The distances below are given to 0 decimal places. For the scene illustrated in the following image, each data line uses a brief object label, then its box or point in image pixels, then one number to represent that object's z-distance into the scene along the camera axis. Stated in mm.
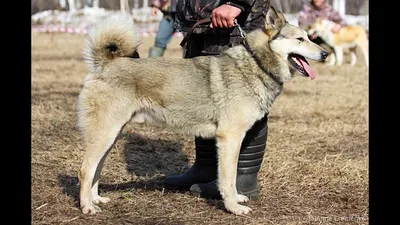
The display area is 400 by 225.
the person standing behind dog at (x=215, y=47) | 3627
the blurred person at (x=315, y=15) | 12859
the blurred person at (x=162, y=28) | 7805
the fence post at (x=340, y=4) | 26906
